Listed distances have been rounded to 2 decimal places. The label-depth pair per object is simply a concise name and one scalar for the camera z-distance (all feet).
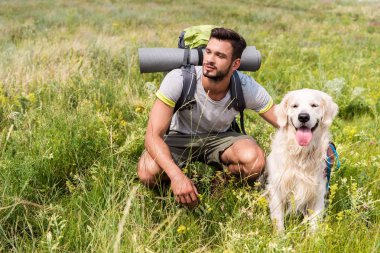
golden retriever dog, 9.11
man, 9.41
